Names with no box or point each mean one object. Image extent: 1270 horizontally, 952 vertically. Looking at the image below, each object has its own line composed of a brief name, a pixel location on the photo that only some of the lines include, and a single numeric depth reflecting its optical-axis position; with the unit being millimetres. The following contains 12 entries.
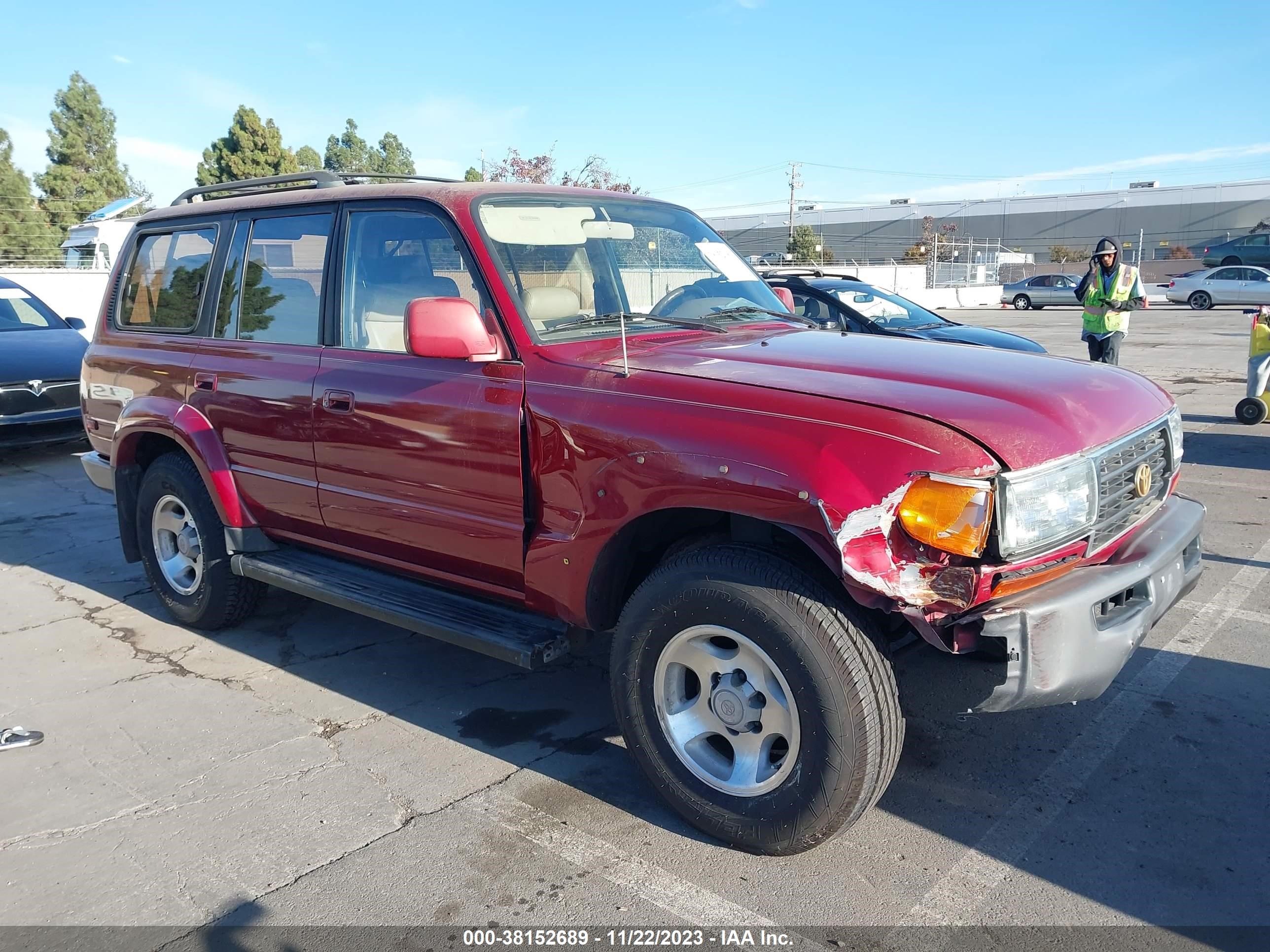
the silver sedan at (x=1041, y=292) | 34812
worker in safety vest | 8719
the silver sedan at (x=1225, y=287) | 30109
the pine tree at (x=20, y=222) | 39594
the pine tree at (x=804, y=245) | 48750
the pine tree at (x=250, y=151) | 42875
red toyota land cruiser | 2570
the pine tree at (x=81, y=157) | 44062
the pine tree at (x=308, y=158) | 57125
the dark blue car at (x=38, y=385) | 8922
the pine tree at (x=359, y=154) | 66000
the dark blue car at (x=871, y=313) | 9258
